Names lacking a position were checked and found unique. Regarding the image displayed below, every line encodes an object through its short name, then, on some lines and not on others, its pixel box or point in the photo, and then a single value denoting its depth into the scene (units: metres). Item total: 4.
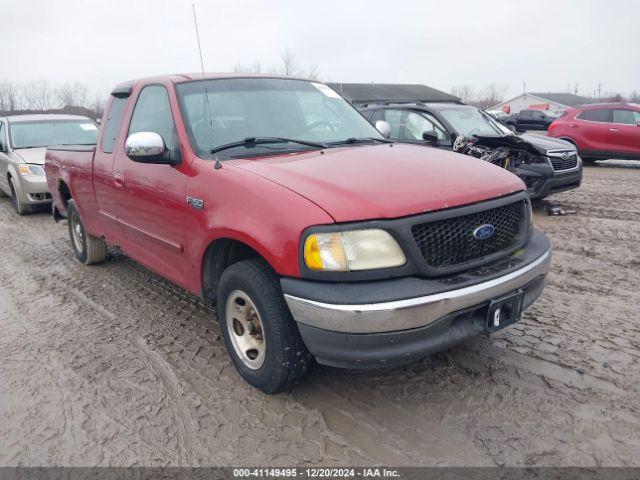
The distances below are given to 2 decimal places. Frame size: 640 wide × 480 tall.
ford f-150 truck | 2.48
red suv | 12.37
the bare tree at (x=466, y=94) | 95.38
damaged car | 7.27
